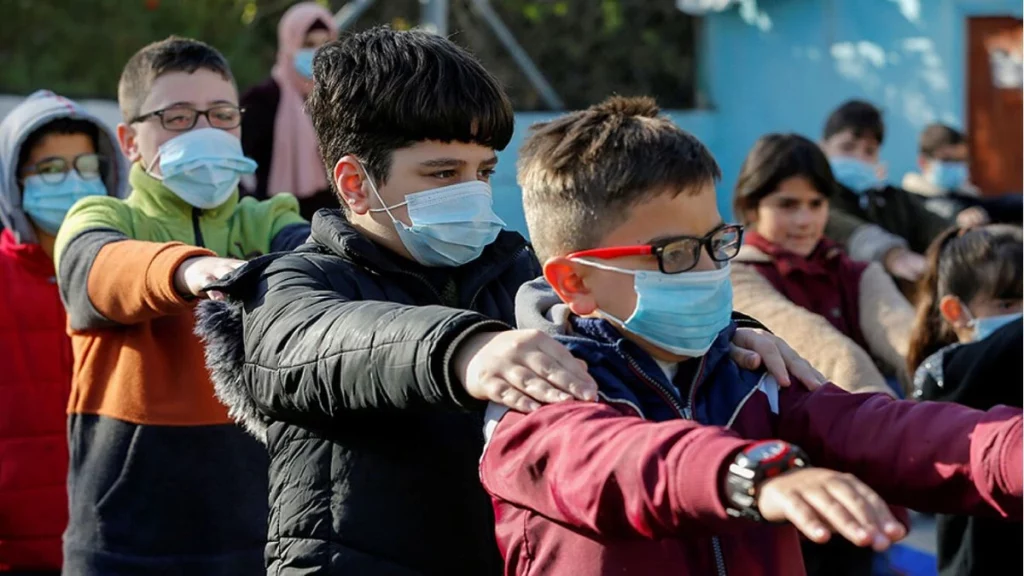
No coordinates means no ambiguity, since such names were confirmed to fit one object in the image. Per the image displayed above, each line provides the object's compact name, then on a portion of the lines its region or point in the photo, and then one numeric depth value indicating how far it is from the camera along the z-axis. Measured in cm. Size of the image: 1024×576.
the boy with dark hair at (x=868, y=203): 674
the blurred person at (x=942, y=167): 840
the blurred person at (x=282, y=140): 738
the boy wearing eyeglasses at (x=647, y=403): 221
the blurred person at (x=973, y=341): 429
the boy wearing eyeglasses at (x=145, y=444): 384
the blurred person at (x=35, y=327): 447
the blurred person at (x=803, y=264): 532
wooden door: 1148
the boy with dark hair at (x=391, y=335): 236
